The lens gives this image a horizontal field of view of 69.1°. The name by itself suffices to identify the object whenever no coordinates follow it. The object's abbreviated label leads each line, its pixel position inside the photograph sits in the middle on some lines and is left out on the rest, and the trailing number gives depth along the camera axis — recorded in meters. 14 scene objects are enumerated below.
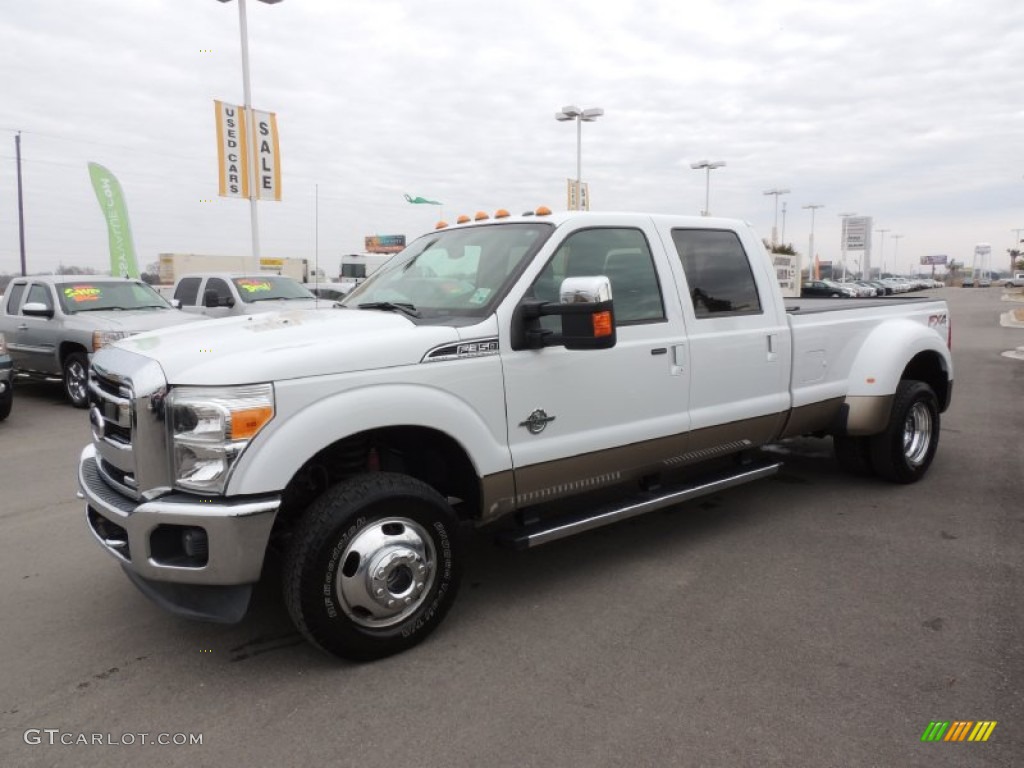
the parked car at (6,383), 8.81
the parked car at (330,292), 19.44
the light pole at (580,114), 27.66
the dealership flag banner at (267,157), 18.09
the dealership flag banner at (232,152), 17.45
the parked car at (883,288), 69.21
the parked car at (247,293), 12.27
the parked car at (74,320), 9.66
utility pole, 38.31
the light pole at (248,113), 17.77
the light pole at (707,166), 39.56
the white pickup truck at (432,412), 2.87
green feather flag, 23.75
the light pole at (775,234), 58.84
